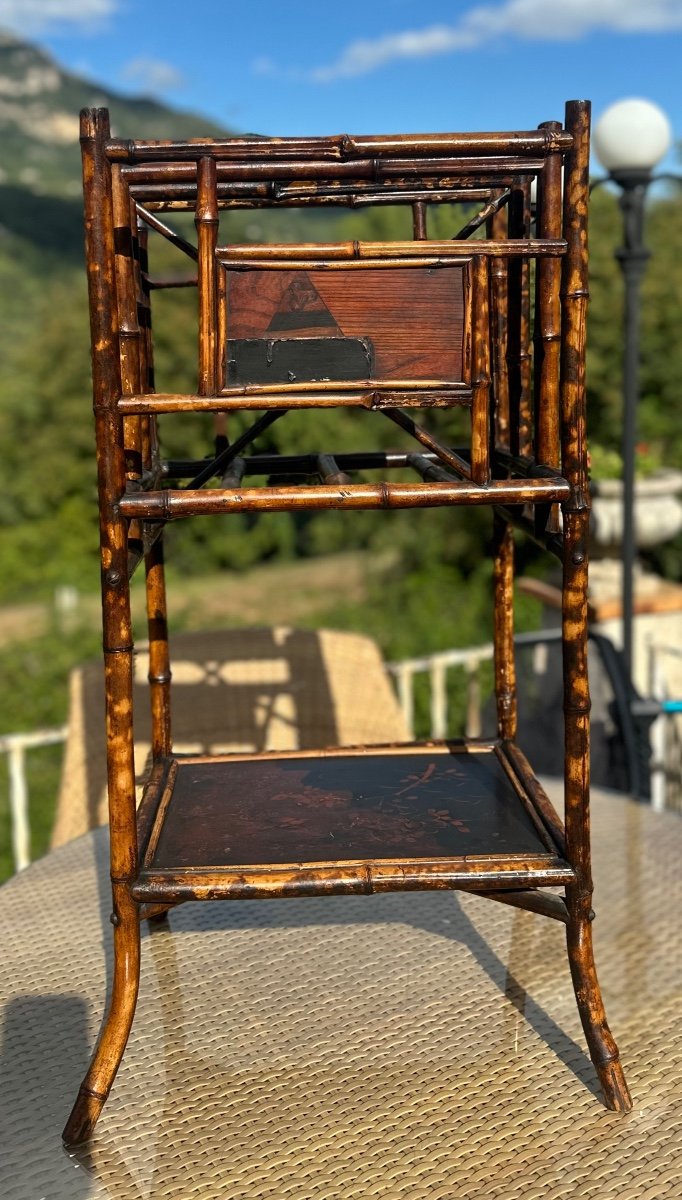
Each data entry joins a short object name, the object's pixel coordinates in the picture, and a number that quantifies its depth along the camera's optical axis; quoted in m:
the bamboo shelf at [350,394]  1.13
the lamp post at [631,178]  3.24
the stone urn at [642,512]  4.48
